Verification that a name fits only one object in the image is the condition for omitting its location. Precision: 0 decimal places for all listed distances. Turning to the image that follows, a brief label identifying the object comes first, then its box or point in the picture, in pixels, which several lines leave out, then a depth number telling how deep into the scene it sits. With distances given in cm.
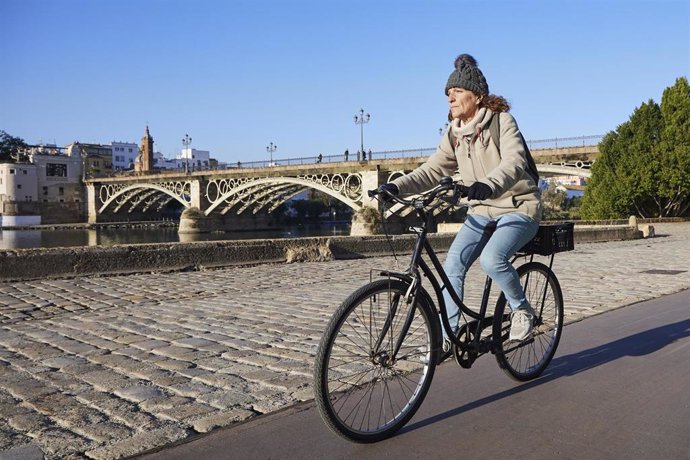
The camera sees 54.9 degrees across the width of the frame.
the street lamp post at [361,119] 6044
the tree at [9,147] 10525
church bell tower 10881
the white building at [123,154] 14012
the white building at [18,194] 8044
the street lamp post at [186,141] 9225
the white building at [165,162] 14888
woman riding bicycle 323
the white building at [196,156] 15112
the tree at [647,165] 3231
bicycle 264
